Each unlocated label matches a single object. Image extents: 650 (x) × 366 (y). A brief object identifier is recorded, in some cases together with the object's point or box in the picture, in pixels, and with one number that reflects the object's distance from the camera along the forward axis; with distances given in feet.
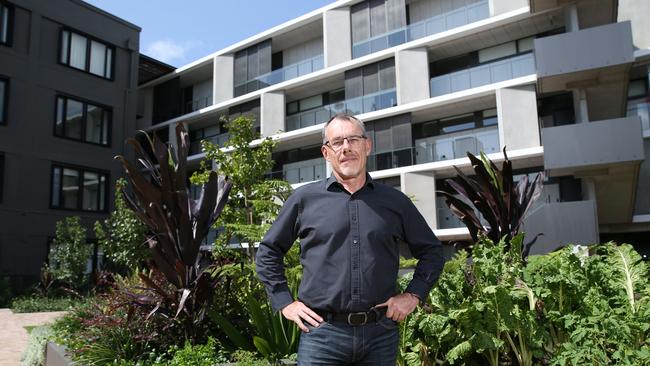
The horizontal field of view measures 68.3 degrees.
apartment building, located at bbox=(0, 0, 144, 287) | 69.51
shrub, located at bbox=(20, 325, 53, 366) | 21.50
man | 7.58
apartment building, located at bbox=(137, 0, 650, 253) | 51.55
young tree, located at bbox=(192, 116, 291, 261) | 26.58
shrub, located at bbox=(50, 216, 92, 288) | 58.70
